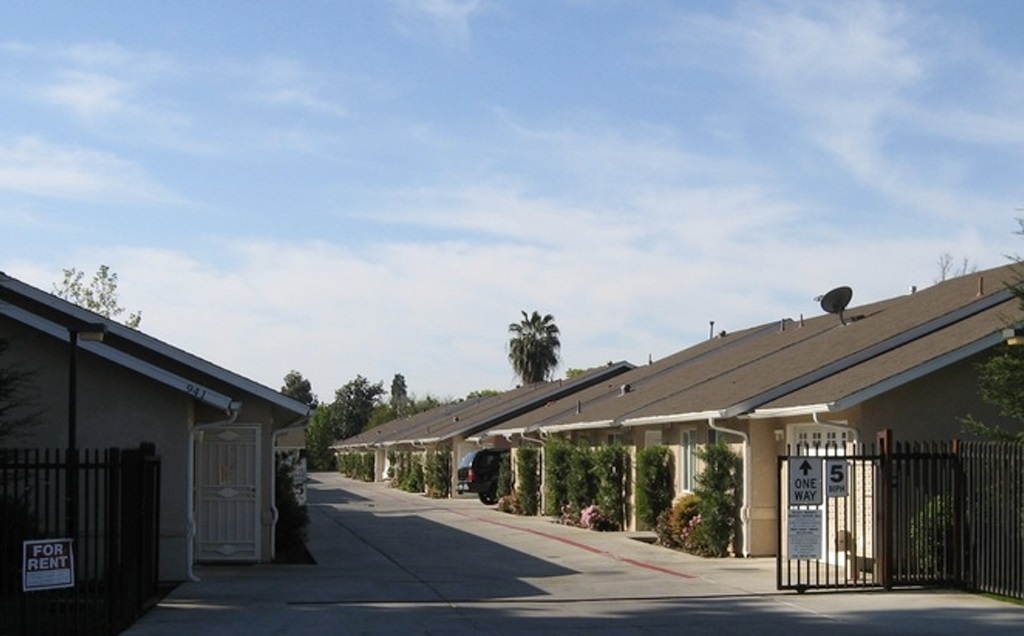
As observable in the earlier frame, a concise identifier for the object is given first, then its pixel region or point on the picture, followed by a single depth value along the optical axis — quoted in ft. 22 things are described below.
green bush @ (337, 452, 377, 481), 274.16
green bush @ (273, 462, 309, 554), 84.07
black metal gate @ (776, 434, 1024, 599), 58.18
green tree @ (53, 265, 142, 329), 199.21
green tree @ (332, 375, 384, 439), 458.91
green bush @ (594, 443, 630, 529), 106.42
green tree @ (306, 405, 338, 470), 368.89
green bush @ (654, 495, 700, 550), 85.71
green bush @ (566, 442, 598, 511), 113.19
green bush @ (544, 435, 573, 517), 120.98
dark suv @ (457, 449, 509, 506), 163.32
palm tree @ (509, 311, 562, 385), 291.17
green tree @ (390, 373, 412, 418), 415.31
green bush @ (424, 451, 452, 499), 185.98
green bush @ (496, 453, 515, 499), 147.43
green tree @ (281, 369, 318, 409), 485.36
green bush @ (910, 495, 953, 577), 61.52
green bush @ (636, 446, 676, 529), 96.12
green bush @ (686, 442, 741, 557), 80.84
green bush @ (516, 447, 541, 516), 134.10
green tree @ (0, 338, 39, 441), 60.44
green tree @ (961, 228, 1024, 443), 57.16
